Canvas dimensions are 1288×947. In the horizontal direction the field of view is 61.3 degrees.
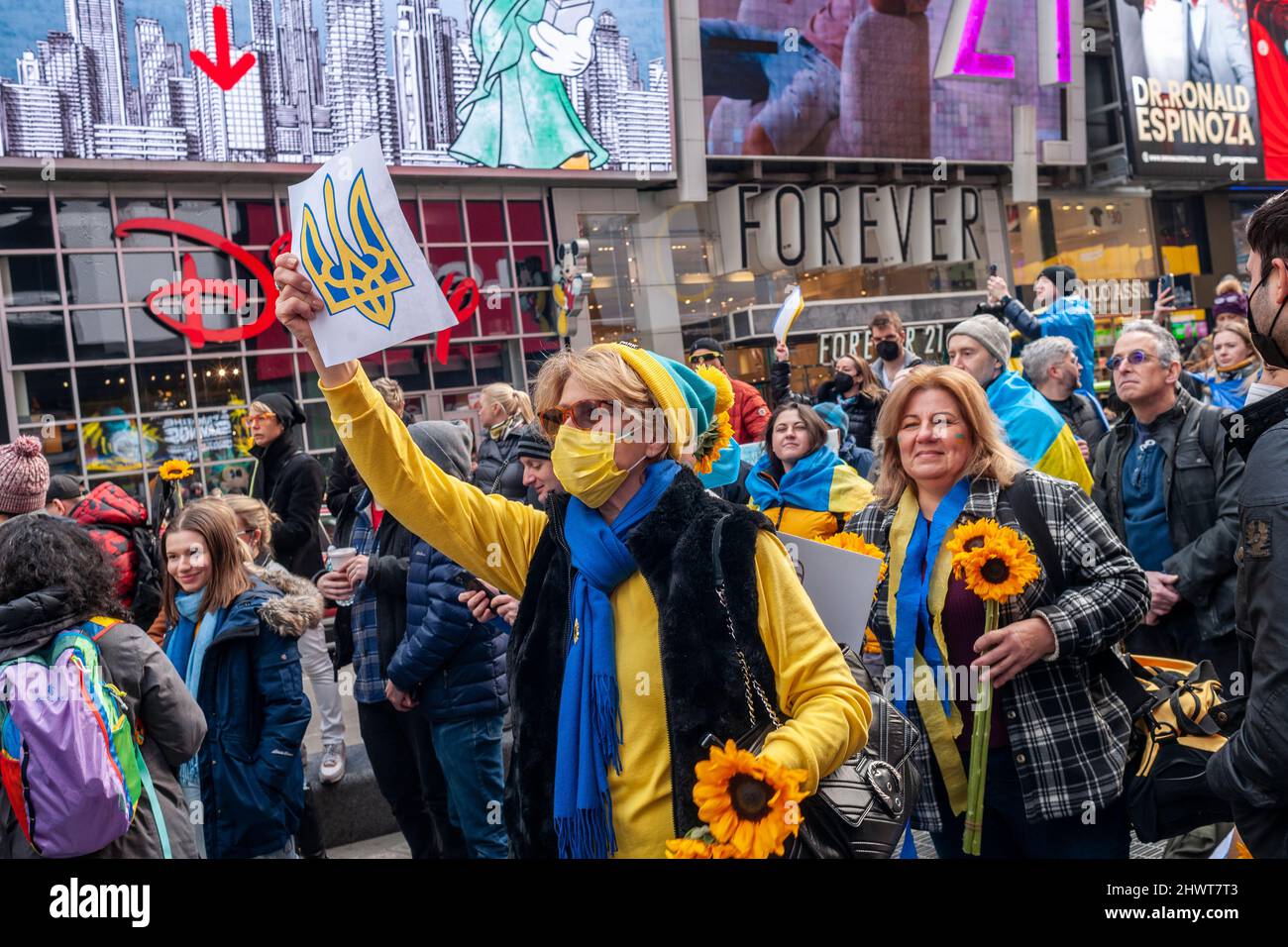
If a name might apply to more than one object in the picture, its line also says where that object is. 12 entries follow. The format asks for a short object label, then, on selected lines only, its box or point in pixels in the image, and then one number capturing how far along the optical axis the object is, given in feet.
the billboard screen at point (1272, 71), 85.40
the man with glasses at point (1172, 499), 14.52
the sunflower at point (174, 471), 22.57
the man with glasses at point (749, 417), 25.12
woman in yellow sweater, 7.37
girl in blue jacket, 13.17
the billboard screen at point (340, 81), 47.24
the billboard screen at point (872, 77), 64.75
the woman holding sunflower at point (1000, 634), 9.87
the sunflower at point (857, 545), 10.73
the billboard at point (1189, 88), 78.84
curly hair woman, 9.79
